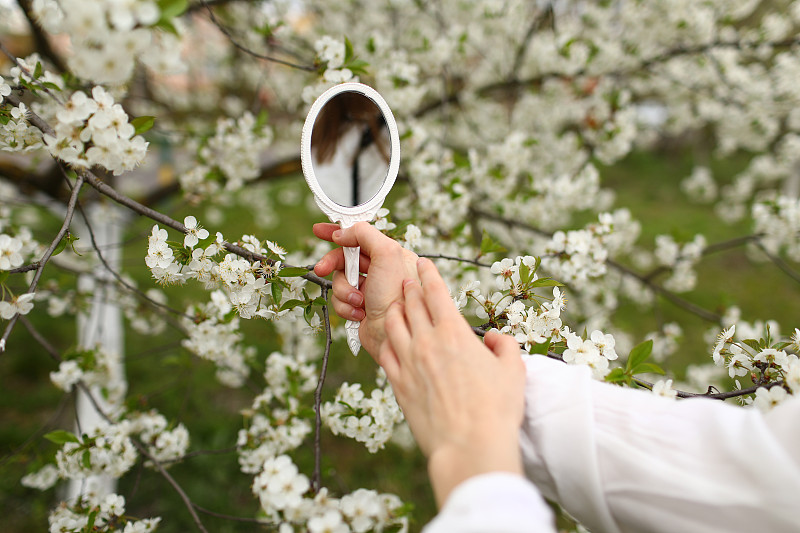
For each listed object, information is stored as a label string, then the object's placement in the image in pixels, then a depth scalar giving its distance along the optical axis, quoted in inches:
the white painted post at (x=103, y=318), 43.6
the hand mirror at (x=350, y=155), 30.3
